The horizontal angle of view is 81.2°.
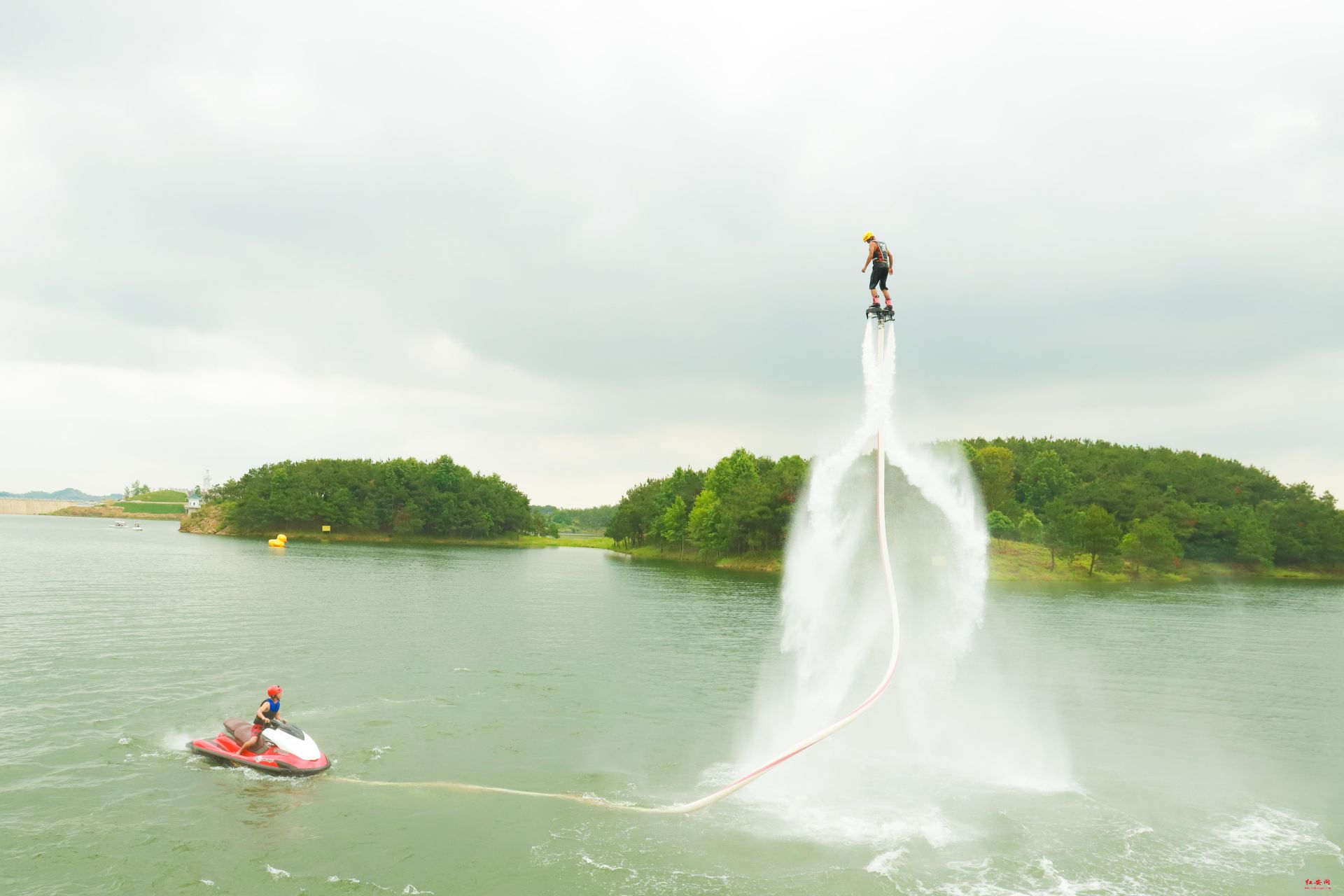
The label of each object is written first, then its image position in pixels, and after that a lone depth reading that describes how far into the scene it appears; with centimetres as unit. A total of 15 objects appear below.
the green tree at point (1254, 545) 14700
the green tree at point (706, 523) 14525
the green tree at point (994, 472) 15575
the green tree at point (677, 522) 16625
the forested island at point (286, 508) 19800
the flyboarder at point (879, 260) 1808
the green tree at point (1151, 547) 13450
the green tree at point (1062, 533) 12838
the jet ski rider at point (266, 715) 2798
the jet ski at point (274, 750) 2738
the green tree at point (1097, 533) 12556
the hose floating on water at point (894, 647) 1778
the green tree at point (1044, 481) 18612
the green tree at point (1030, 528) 15032
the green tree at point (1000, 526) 15738
